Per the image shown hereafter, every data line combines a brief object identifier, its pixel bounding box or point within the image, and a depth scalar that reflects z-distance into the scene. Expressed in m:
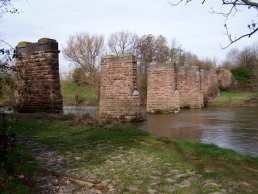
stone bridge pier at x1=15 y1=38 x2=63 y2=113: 11.35
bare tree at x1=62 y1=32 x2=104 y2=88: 34.90
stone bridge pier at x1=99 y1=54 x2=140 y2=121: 15.07
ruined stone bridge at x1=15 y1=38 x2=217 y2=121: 11.45
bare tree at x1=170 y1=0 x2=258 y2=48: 5.41
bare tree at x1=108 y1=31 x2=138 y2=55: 37.46
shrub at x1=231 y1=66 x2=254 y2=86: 36.25
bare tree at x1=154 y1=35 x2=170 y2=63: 34.35
